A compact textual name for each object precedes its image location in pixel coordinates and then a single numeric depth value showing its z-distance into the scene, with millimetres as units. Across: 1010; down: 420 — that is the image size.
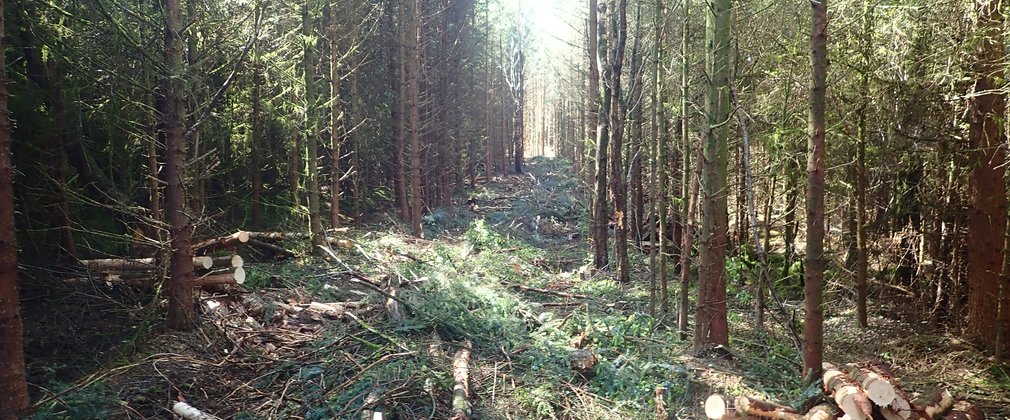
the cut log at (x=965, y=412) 4992
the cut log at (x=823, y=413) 4897
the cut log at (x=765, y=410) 5082
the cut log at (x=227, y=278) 7555
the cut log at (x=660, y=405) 5626
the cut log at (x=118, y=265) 7211
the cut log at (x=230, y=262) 7852
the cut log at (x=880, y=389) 4594
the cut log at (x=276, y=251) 11256
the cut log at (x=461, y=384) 5453
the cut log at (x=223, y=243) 8836
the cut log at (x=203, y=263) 7707
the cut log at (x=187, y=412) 5059
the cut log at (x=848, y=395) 4656
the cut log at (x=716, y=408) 4910
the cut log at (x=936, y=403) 5008
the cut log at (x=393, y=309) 7751
